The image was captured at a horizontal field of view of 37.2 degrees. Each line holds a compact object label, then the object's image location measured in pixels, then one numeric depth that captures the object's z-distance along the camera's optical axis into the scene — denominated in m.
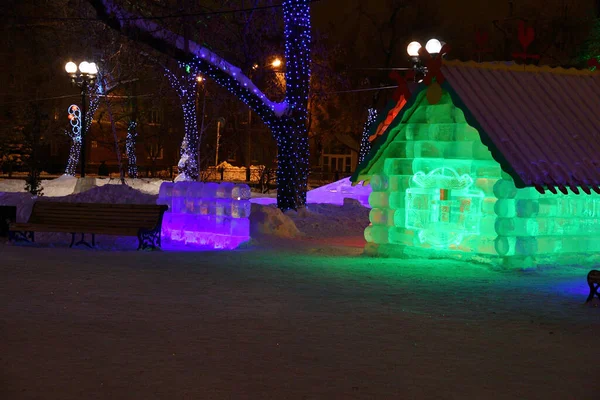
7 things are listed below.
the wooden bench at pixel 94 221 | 18.14
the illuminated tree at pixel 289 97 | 23.86
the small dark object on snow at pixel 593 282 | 11.62
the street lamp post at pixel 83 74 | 27.88
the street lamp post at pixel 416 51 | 20.44
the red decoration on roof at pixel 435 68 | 16.11
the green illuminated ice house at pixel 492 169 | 15.49
